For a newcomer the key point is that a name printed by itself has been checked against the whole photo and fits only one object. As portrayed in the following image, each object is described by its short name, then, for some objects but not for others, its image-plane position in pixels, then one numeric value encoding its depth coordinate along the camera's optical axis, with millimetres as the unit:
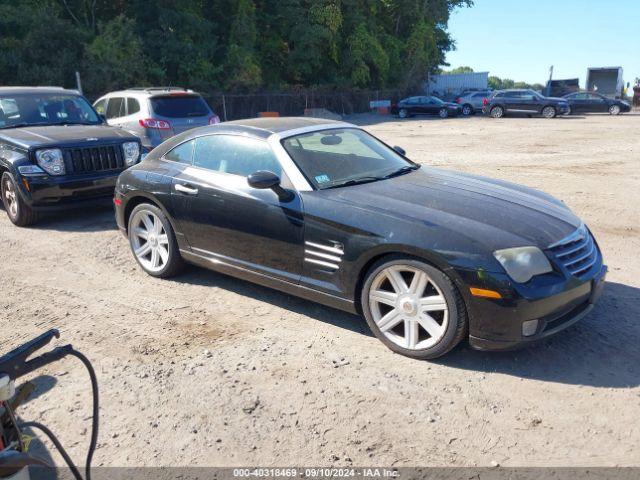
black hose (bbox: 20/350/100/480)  1856
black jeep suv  7070
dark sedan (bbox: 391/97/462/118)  32969
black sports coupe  3438
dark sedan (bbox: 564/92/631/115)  31766
